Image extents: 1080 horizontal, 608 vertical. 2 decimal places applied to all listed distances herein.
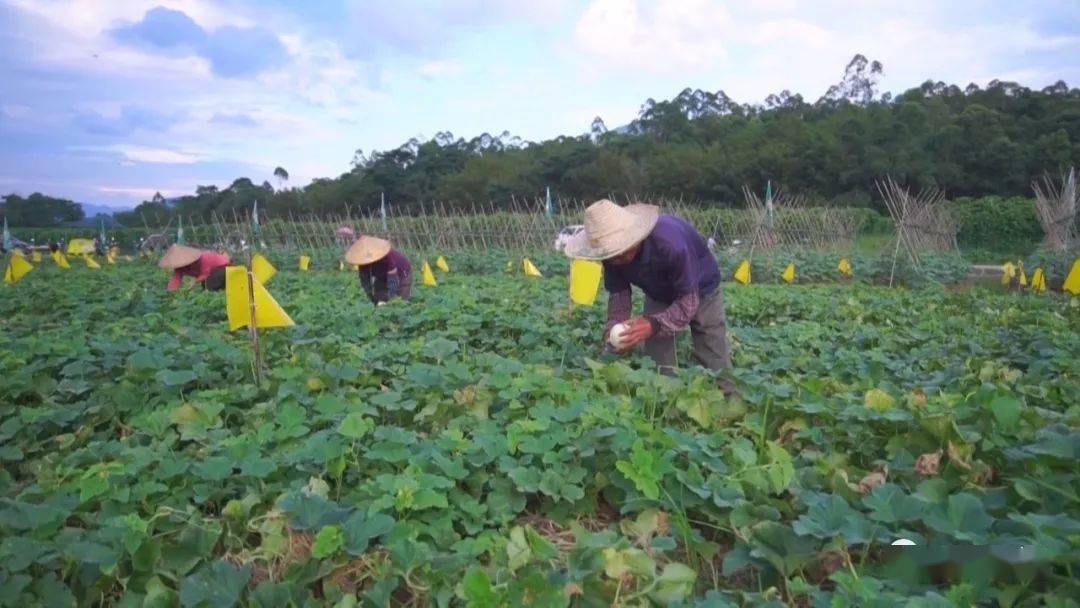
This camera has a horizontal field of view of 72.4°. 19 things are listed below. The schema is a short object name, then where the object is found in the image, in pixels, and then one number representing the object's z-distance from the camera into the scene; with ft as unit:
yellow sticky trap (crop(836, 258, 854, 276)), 46.19
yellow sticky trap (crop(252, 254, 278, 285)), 13.81
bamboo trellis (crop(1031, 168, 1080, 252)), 51.55
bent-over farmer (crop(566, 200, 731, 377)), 11.94
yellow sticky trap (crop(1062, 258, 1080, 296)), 19.21
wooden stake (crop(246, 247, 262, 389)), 10.16
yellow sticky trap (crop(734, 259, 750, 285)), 34.17
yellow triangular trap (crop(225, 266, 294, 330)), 10.39
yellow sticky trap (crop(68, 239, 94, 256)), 50.89
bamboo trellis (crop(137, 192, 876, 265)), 73.05
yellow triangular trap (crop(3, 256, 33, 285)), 25.94
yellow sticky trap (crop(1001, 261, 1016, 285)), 41.04
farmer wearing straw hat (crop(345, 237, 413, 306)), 22.30
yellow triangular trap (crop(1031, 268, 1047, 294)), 32.14
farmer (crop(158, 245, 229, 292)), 24.44
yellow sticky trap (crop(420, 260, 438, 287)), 27.50
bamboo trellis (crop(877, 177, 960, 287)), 50.44
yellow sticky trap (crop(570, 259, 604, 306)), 14.07
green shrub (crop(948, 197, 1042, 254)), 97.60
